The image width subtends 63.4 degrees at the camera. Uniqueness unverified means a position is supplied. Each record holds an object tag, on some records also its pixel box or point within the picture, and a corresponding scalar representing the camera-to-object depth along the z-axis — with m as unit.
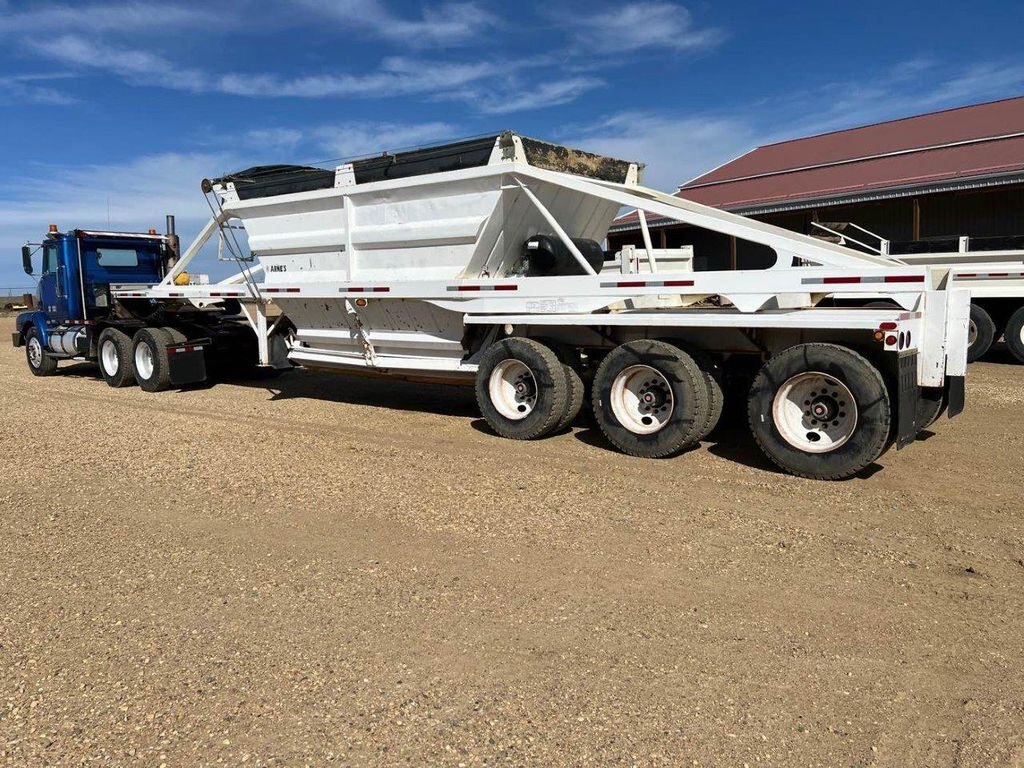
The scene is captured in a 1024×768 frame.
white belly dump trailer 6.26
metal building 17.36
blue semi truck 12.20
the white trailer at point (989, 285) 12.83
